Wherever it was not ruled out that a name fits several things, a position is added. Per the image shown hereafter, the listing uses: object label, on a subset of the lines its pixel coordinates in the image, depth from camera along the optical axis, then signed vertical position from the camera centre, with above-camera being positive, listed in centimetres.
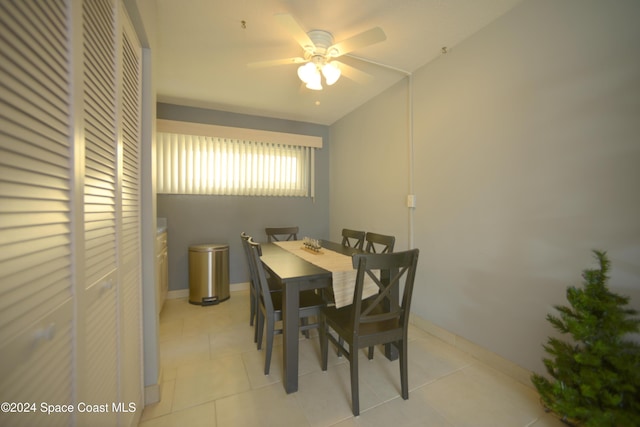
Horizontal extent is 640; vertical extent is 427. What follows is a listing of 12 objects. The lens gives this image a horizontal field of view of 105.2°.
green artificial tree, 106 -72
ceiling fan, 165 +116
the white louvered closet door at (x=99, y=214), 78 -1
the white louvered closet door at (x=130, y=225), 112 -7
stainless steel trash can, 304 -78
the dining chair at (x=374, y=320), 135 -71
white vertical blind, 325 +65
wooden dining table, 156 -58
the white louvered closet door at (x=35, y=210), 47 +0
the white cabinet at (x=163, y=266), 262 -64
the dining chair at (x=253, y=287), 198 -71
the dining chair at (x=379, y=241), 214 -28
